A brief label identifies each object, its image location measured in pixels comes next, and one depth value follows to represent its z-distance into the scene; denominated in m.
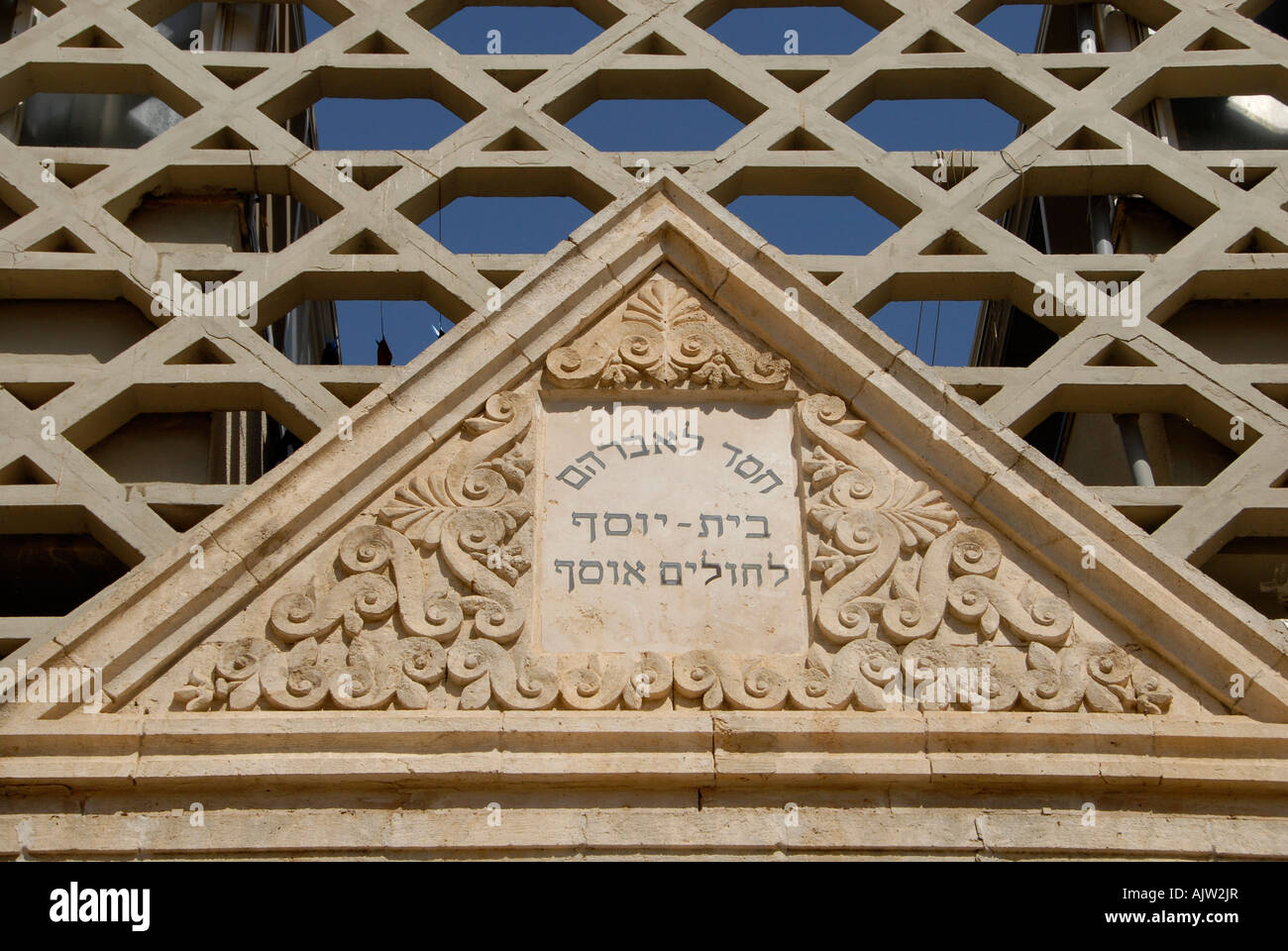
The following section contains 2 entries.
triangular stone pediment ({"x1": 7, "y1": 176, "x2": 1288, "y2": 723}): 7.88
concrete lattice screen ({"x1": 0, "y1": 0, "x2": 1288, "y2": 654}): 9.43
